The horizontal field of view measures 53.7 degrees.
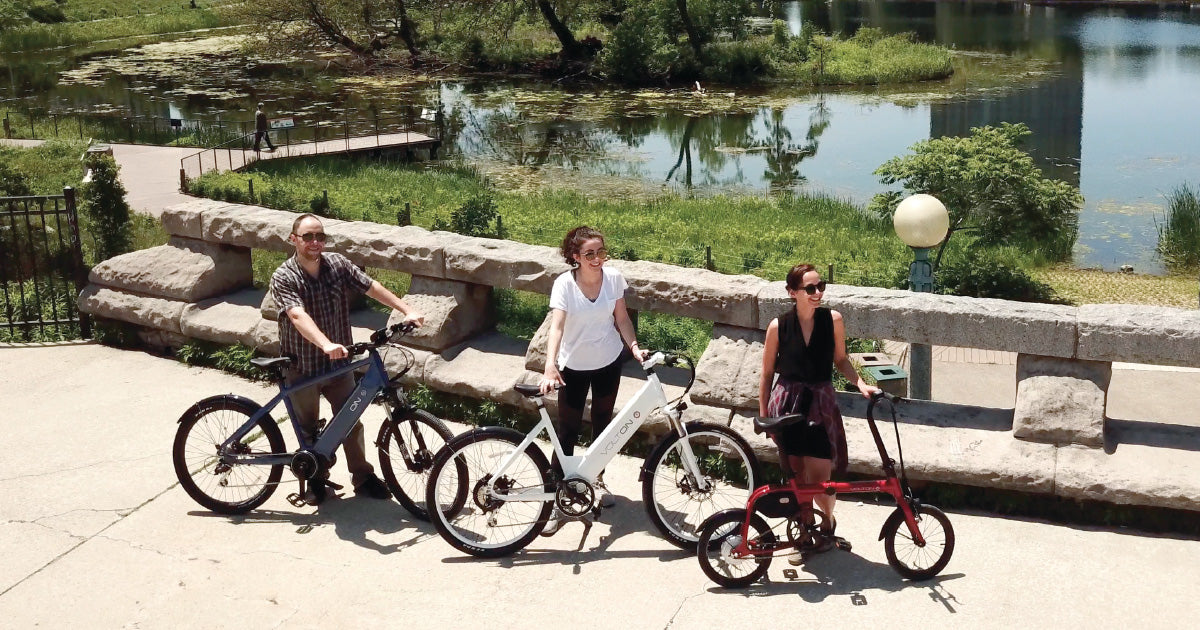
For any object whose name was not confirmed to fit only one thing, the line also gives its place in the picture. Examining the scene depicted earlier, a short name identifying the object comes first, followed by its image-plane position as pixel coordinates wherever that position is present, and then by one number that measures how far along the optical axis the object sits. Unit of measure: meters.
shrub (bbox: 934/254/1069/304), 16.92
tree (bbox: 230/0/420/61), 50.56
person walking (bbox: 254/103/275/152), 27.06
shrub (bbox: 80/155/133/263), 12.12
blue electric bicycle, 6.35
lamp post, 9.13
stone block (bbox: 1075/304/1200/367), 6.00
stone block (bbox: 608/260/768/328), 6.86
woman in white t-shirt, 6.03
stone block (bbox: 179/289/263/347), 8.70
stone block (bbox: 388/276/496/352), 7.86
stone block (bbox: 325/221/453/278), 7.88
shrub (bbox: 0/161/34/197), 14.75
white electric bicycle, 5.95
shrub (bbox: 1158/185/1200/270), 19.83
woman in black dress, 5.64
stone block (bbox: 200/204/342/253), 8.61
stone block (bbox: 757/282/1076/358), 6.24
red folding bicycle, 5.48
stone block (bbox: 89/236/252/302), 9.13
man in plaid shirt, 6.34
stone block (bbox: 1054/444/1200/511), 5.86
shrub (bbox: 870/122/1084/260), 18.55
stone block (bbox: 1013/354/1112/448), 6.15
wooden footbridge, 26.61
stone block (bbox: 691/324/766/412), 6.76
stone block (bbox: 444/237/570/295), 7.48
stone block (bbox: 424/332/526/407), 7.54
